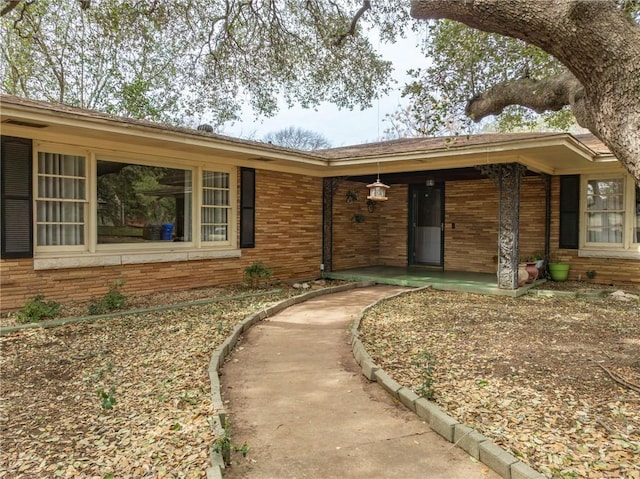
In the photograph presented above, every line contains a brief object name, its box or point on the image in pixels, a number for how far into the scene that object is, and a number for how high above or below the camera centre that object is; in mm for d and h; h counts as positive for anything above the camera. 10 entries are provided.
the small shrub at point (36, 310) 5059 -1014
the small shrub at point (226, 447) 2330 -1208
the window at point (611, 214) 8250 +404
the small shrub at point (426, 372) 3072 -1169
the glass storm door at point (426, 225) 10609 +172
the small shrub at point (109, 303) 5602 -1026
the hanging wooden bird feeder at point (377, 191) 7098 +673
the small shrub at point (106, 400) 2873 -1196
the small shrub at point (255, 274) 7805 -817
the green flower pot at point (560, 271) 8680 -770
